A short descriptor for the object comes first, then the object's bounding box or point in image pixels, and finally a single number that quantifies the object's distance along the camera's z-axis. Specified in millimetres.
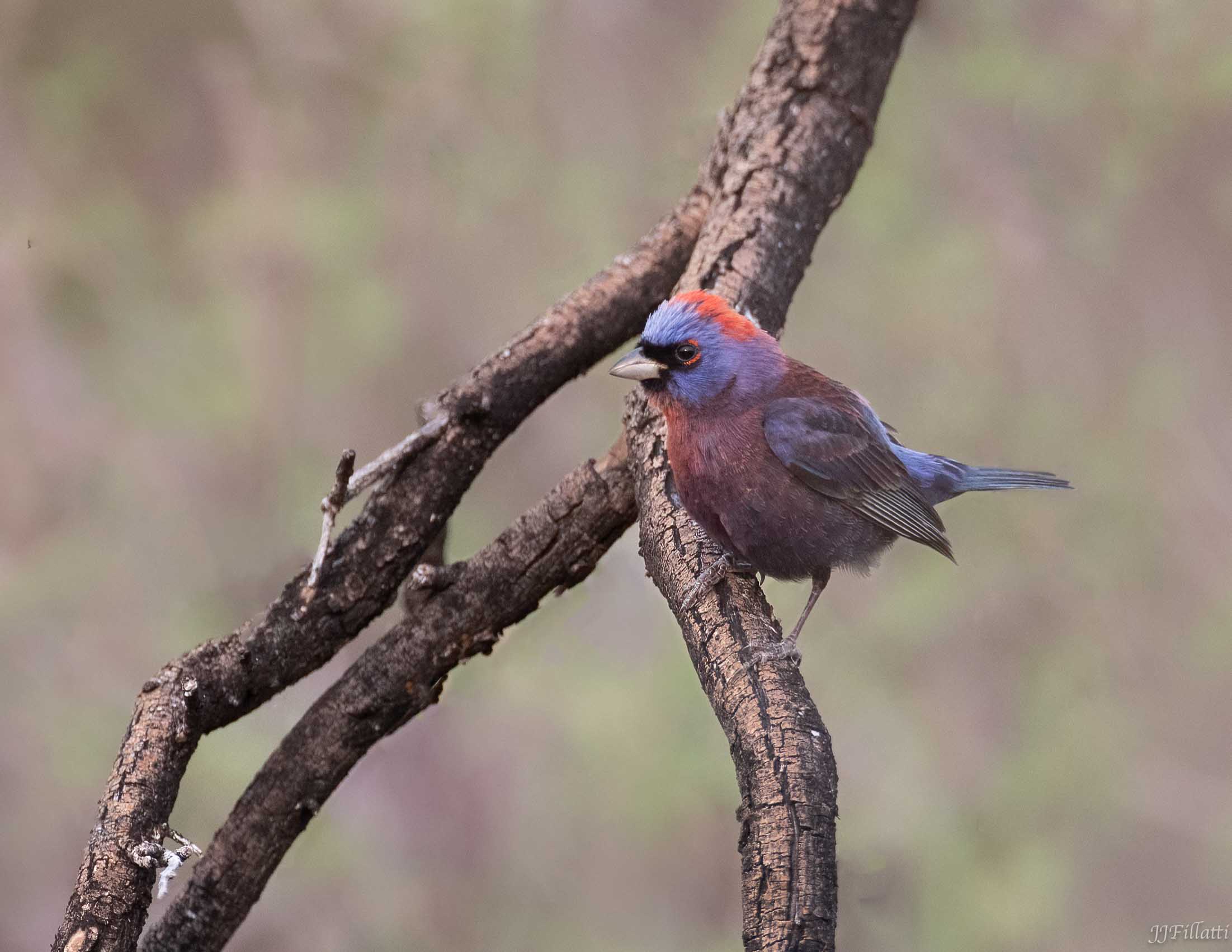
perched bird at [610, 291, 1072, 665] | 5754
